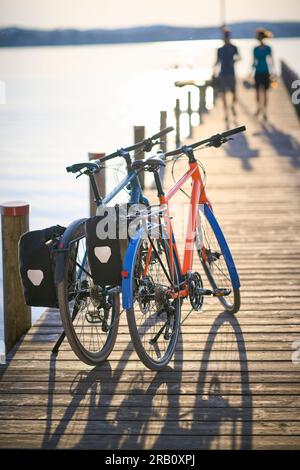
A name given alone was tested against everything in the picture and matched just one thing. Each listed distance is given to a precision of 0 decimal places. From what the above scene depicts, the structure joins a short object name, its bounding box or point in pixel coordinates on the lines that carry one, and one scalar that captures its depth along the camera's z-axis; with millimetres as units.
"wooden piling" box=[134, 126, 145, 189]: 19963
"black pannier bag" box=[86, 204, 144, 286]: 8576
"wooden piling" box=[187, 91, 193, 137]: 35195
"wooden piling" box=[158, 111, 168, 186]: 23800
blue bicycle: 8366
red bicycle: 8615
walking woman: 27957
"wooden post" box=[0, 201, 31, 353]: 10208
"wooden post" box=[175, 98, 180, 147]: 29289
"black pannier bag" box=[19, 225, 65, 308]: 8497
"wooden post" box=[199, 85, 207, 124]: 39234
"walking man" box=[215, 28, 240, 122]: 28219
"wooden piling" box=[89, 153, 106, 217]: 15237
